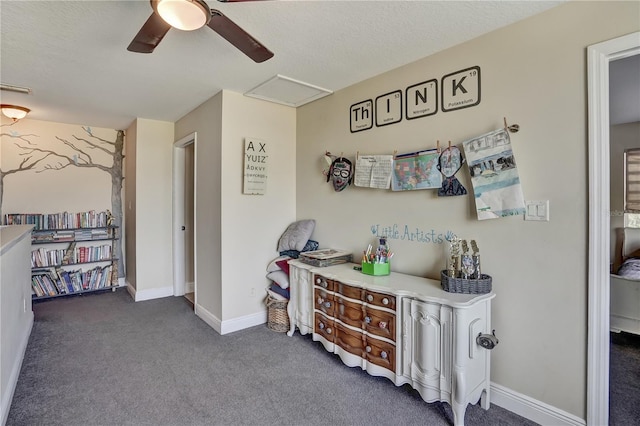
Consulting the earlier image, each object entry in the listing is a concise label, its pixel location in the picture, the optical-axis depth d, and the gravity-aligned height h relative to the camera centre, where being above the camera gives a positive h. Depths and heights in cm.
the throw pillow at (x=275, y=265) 327 -56
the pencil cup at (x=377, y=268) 242 -44
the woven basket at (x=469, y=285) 191 -45
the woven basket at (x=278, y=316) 312 -104
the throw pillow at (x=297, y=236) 327 -26
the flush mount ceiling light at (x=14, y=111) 344 +111
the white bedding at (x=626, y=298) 271 -76
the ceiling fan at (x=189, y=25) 139 +91
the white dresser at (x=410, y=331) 178 -78
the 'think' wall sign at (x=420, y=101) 214 +85
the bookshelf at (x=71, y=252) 410 -57
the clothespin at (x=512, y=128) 191 +50
